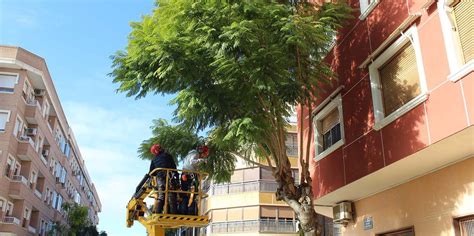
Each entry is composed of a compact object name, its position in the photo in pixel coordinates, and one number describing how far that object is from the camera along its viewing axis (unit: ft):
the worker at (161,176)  27.61
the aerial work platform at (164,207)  27.12
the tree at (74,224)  134.75
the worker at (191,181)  28.07
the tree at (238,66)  28.73
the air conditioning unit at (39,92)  117.39
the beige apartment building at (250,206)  109.70
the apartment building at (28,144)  99.50
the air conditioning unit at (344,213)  39.75
